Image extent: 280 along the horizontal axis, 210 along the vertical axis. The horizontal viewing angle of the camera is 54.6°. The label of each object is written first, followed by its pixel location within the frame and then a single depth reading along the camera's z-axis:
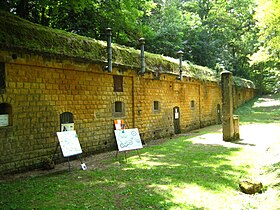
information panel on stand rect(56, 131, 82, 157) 7.58
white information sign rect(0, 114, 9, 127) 7.25
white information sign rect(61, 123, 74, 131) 8.87
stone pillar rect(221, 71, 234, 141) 11.99
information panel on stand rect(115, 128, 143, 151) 8.90
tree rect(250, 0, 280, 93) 17.80
